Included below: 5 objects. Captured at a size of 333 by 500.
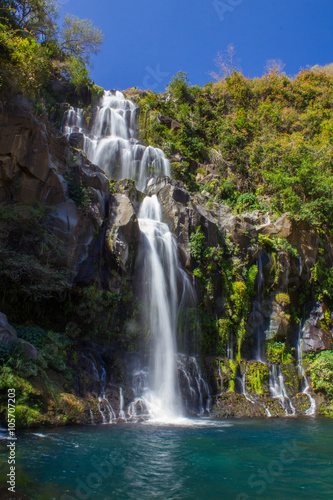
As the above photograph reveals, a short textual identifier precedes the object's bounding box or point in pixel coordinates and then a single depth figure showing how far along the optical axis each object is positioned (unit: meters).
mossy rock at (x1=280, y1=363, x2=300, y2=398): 16.28
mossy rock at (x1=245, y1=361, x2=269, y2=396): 15.42
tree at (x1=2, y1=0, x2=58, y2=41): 23.19
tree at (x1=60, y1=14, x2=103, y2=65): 33.75
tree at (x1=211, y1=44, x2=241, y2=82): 40.83
